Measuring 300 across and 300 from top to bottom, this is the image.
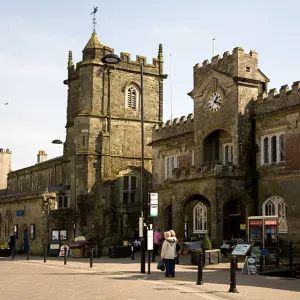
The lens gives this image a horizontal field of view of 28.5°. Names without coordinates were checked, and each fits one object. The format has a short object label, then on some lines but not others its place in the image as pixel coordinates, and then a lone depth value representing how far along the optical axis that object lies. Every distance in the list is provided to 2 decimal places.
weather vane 43.65
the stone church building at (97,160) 40.88
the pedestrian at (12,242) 36.61
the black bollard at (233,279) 15.16
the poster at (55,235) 40.28
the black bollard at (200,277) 16.75
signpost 21.22
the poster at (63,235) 40.38
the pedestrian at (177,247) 19.36
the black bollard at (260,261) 21.25
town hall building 29.25
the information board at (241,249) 22.44
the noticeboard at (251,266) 20.67
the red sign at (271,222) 23.69
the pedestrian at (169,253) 18.97
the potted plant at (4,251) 37.06
